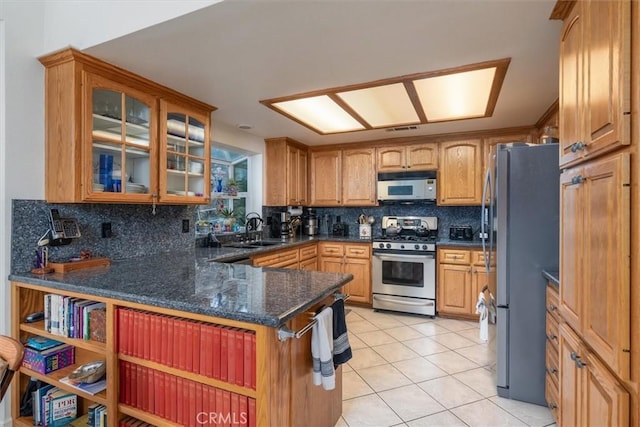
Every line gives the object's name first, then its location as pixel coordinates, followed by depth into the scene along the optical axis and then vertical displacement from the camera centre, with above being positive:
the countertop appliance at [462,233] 4.21 -0.27
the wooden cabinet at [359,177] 4.51 +0.50
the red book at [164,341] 1.50 -0.60
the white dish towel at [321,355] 1.45 -0.65
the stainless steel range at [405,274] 3.88 -0.77
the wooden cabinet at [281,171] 4.30 +0.55
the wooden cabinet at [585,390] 0.99 -0.64
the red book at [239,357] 1.33 -0.60
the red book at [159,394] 1.52 -0.86
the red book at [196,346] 1.43 -0.59
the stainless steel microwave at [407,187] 4.19 +0.34
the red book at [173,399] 1.49 -0.87
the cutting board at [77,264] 1.98 -0.34
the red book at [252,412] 1.32 -0.82
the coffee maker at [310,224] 4.86 -0.18
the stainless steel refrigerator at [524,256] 2.10 -0.29
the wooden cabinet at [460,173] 3.96 +0.49
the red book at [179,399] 1.48 -0.86
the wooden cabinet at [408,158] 4.17 +0.73
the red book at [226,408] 1.37 -0.83
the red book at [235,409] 1.35 -0.83
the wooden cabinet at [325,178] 4.70 +0.51
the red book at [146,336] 1.54 -0.59
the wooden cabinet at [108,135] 1.98 +0.52
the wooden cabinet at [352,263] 4.27 -0.68
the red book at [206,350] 1.40 -0.60
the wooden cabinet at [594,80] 0.96 +0.48
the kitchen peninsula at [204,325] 1.28 -0.52
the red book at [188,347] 1.45 -0.61
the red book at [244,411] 1.33 -0.82
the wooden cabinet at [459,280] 3.70 -0.80
